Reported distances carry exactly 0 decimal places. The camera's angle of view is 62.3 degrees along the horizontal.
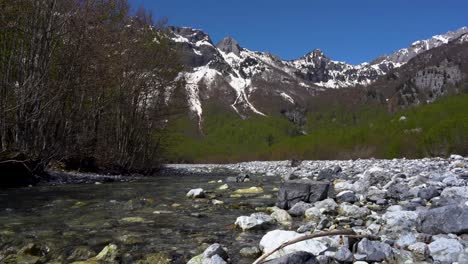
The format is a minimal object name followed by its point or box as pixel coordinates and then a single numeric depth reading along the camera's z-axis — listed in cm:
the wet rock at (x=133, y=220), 667
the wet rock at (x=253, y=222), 607
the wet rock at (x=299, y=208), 722
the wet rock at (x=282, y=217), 662
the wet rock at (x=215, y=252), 428
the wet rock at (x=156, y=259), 445
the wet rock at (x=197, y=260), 425
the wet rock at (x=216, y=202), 886
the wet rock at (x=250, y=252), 469
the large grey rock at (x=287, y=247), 431
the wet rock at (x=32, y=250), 465
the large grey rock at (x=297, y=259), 354
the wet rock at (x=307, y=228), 563
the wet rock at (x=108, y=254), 451
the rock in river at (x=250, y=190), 1148
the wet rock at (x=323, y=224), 577
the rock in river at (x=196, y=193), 1013
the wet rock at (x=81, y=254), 460
